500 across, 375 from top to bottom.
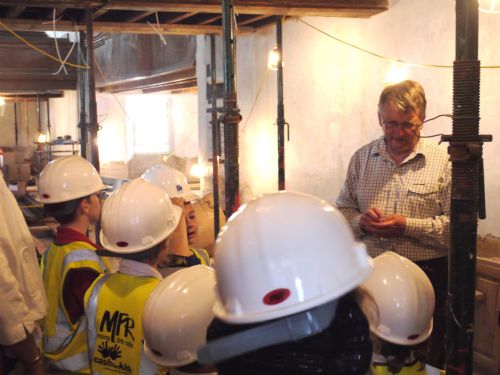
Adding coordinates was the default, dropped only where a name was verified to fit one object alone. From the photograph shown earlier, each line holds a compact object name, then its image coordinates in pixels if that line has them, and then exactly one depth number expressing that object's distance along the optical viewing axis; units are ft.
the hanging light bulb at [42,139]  60.39
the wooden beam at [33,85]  50.88
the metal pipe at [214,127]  25.50
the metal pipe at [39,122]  74.56
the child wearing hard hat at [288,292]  4.36
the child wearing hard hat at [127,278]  7.86
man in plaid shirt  10.34
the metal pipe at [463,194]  5.97
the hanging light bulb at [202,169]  34.09
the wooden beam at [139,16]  20.78
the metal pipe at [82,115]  22.54
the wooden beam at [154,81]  39.75
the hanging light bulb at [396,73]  18.54
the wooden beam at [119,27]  20.42
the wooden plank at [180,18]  20.66
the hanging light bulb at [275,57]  19.89
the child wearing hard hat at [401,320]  6.59
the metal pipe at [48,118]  75.00
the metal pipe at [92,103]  18.80
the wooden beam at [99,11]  17.92
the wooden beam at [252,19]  23.15
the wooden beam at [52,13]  18.99
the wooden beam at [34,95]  64.97
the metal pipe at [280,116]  20.01
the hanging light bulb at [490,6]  14.56
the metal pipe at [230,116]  11.75
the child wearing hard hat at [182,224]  10.65
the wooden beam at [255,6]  17.16
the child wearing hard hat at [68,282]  9.16
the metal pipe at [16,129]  85.20
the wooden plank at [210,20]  21.83
